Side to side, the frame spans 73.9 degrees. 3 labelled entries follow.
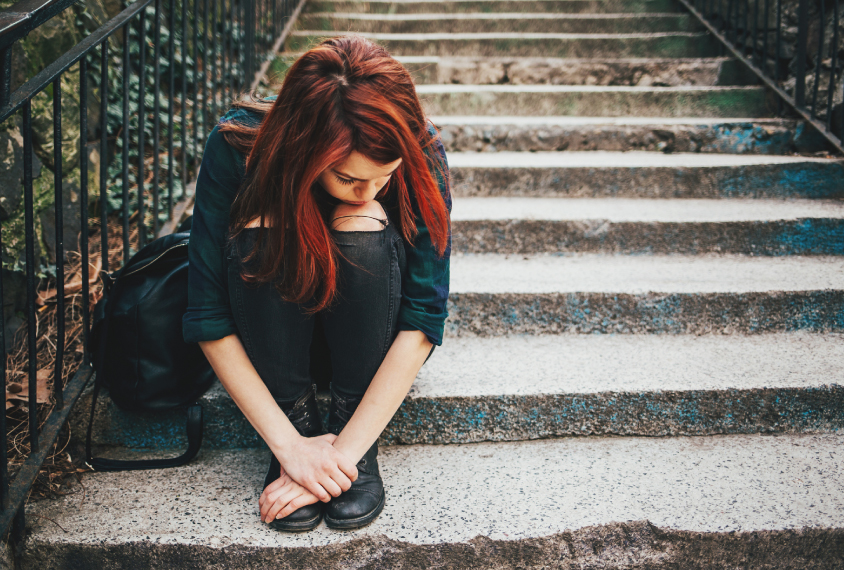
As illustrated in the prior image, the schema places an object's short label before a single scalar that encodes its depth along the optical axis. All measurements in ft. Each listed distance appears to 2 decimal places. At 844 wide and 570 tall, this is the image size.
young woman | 3.82
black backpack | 4.58
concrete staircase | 4.06
